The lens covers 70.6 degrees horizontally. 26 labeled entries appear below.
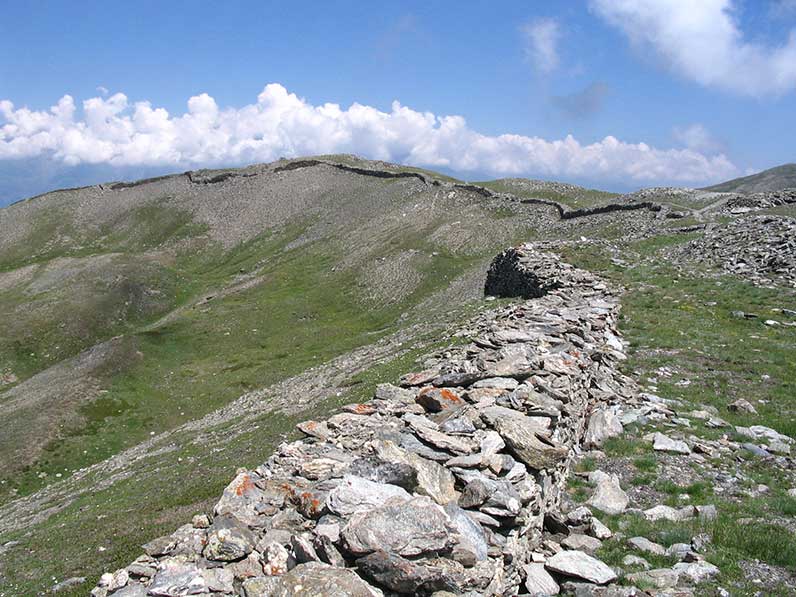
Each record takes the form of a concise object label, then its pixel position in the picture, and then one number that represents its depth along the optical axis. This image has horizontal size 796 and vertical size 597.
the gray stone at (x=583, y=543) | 13.27
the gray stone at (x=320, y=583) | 8.47
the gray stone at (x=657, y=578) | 11.58
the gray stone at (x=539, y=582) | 11.48
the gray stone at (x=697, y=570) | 11.81
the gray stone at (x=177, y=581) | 8.93
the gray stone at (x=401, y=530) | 9.27
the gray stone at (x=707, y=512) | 14.30
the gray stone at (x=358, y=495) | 10.31
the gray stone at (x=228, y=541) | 9.69
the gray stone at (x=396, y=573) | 8.97
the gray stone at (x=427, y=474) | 11.61
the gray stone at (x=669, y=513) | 14.59
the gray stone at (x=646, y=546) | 12.91
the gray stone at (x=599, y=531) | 13.72
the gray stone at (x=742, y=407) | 21.03
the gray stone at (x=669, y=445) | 18.14
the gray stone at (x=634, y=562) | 12.36
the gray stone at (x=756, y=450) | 17.77
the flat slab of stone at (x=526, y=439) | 13.65
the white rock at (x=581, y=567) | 11.84
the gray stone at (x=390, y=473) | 11.56
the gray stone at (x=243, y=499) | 11.09
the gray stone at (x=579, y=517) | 14.28
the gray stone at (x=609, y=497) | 15.20
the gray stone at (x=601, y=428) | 19.09
